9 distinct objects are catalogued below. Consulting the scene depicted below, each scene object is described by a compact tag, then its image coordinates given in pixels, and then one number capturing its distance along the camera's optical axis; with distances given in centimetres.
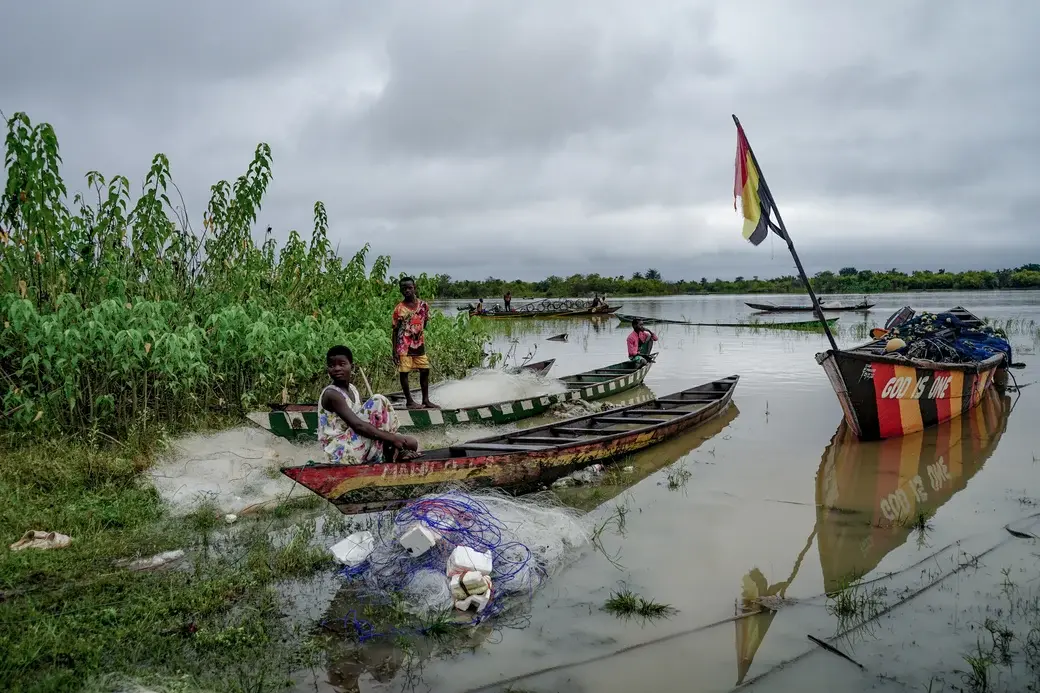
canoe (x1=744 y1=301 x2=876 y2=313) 3300
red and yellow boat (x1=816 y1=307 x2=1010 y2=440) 776
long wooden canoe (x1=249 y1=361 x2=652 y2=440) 712
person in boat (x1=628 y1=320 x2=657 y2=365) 1239
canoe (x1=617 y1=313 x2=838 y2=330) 2499
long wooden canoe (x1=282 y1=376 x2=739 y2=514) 486
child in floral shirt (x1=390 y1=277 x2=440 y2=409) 828
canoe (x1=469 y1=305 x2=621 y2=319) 3168
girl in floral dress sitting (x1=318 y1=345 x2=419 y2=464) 480
